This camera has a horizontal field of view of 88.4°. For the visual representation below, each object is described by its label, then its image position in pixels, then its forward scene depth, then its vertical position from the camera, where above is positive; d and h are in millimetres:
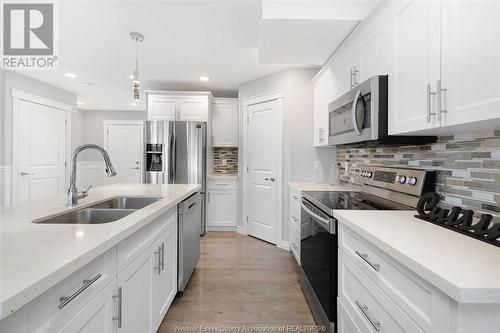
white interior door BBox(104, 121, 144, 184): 6727 +383
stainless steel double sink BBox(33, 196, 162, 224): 1377 -315
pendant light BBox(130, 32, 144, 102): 2249 +786
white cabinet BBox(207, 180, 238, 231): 4223 -680
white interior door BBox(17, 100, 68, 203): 3922 +169
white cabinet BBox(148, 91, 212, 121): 4203 +905
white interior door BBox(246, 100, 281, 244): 3594 -79
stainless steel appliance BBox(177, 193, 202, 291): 2100 -686
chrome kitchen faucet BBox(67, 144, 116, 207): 1531 -79
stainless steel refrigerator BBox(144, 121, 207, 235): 3930 +152
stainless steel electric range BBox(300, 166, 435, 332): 1499 -320
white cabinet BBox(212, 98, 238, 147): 4449 +700
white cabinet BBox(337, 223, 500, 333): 651 -444
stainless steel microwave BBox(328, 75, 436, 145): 1552 +319
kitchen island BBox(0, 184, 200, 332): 610 -284
